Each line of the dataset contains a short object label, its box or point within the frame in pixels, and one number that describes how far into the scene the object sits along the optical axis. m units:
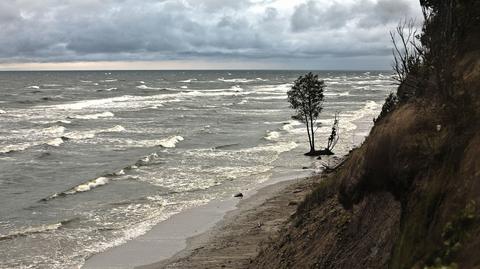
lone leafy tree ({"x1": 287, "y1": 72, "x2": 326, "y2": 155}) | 40.69
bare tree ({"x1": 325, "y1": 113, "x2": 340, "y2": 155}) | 39.21
